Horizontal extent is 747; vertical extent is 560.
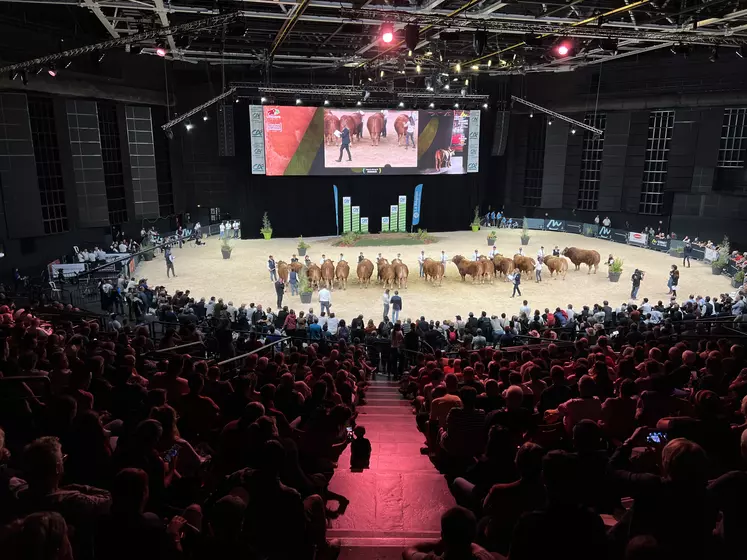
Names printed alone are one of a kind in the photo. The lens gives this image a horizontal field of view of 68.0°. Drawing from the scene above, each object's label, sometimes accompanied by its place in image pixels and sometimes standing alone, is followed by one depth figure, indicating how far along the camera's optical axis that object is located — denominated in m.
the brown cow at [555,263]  24.77
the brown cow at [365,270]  23.47
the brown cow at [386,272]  23.12
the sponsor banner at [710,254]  27.99
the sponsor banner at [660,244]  31.86
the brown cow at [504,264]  24.36
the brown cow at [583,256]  25.70
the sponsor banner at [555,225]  39.69
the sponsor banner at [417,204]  38.97
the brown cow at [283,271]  22.97
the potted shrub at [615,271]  23.92
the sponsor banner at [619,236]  34.90
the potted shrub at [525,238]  32.88
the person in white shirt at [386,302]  18.88
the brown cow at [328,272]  22.80
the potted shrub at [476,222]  39.91
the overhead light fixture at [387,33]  15.74
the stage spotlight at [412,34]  15.43
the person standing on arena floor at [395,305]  18.44
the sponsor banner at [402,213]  38.75
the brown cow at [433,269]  23.81
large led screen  34.00
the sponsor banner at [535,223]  40.56
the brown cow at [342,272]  23.17
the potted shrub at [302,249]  29.00
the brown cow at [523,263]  24.34
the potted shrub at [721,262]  25.72
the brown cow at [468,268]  23.91
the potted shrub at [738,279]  23.14
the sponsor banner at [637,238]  33.32
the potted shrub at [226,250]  28.94
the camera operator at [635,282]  21.22
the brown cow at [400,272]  23.06
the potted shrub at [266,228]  35.50
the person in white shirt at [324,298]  19.05
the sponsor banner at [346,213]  37.75
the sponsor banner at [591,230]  37.16
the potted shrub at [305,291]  21.19
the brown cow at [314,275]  22.53
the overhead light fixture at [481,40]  16.78
